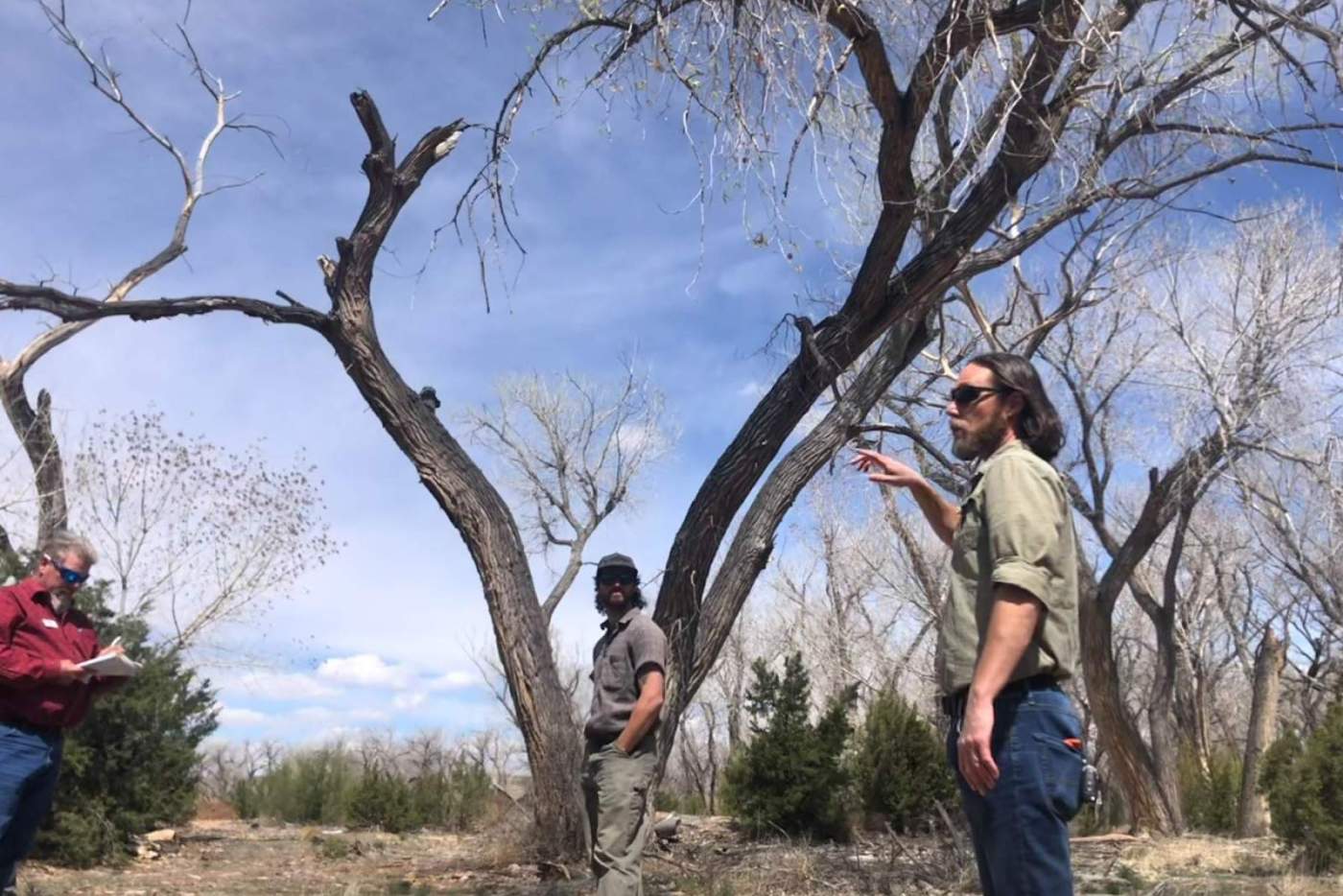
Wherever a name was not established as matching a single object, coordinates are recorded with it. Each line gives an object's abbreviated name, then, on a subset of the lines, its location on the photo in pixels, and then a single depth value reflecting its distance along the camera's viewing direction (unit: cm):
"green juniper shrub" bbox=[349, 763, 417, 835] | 1505
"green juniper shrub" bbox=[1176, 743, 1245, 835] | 1630
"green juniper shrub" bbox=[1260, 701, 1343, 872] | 822
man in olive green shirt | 230
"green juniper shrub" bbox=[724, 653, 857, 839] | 1290
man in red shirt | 460
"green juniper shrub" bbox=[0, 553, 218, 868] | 1013
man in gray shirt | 482
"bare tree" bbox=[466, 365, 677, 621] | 2595
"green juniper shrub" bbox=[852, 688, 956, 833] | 1326
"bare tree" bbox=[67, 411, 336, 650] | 1592
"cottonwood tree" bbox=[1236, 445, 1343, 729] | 1672
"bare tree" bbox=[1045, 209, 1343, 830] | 1451
